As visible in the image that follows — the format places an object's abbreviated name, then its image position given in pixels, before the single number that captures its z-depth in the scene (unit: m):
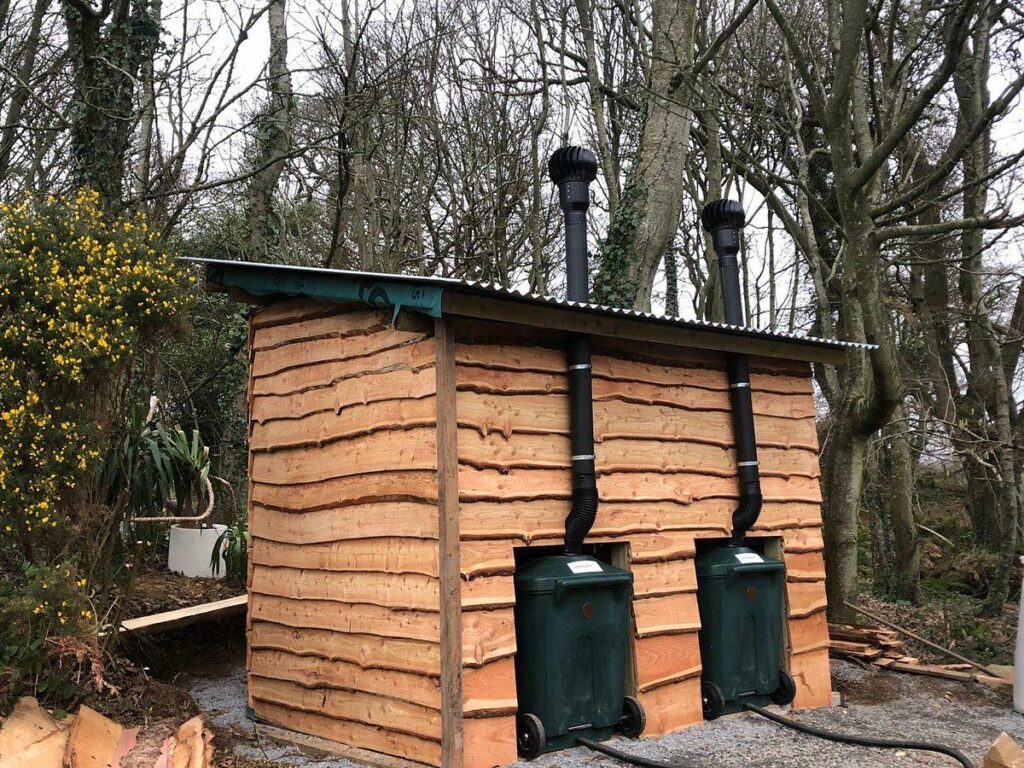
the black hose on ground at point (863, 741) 5.16
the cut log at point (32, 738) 3.93
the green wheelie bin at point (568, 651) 5.16
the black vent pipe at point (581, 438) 5.39
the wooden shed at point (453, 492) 4.93
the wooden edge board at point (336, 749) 4.99
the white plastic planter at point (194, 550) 8.80
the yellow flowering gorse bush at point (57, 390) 4.67
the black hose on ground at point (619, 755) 4.92
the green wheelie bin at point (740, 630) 6.16
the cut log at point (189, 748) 4.35
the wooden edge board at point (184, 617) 6.50
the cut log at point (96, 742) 4.08
